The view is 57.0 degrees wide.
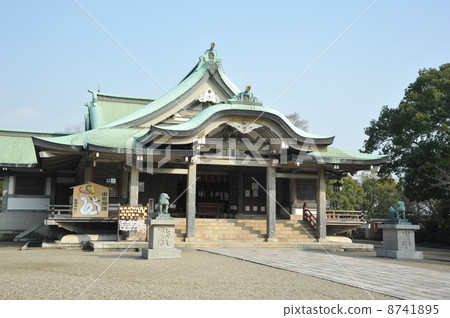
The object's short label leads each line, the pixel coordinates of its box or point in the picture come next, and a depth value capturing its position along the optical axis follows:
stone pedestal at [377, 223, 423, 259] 13.93
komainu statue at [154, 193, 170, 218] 12.81
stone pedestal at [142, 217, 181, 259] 12.23
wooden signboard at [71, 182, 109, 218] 16.66
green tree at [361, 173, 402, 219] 40.88
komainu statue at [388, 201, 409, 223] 14.38
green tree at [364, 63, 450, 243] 24.66
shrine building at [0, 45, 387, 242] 17.02
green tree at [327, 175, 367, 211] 37.50
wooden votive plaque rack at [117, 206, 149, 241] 16.08
